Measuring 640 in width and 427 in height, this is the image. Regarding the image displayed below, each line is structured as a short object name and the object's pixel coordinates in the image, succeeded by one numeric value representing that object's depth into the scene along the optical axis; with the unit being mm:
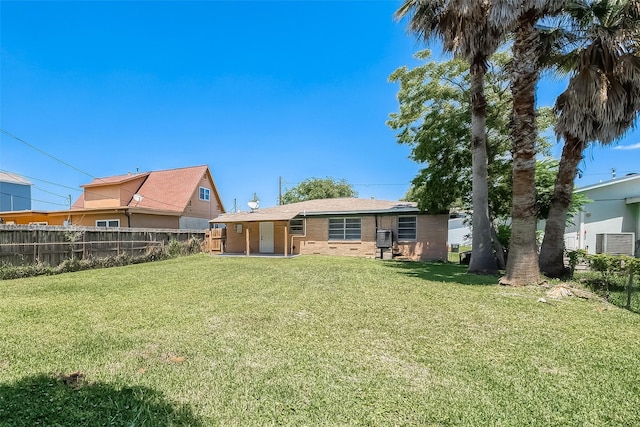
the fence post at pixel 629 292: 6120
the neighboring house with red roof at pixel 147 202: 19969
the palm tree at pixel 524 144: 8562
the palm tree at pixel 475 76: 10805
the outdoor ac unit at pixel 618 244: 11828
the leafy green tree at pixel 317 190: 38906
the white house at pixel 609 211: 15500
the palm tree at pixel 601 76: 8141
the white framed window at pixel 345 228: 18000
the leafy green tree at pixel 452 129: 13742
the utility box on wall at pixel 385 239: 16722
